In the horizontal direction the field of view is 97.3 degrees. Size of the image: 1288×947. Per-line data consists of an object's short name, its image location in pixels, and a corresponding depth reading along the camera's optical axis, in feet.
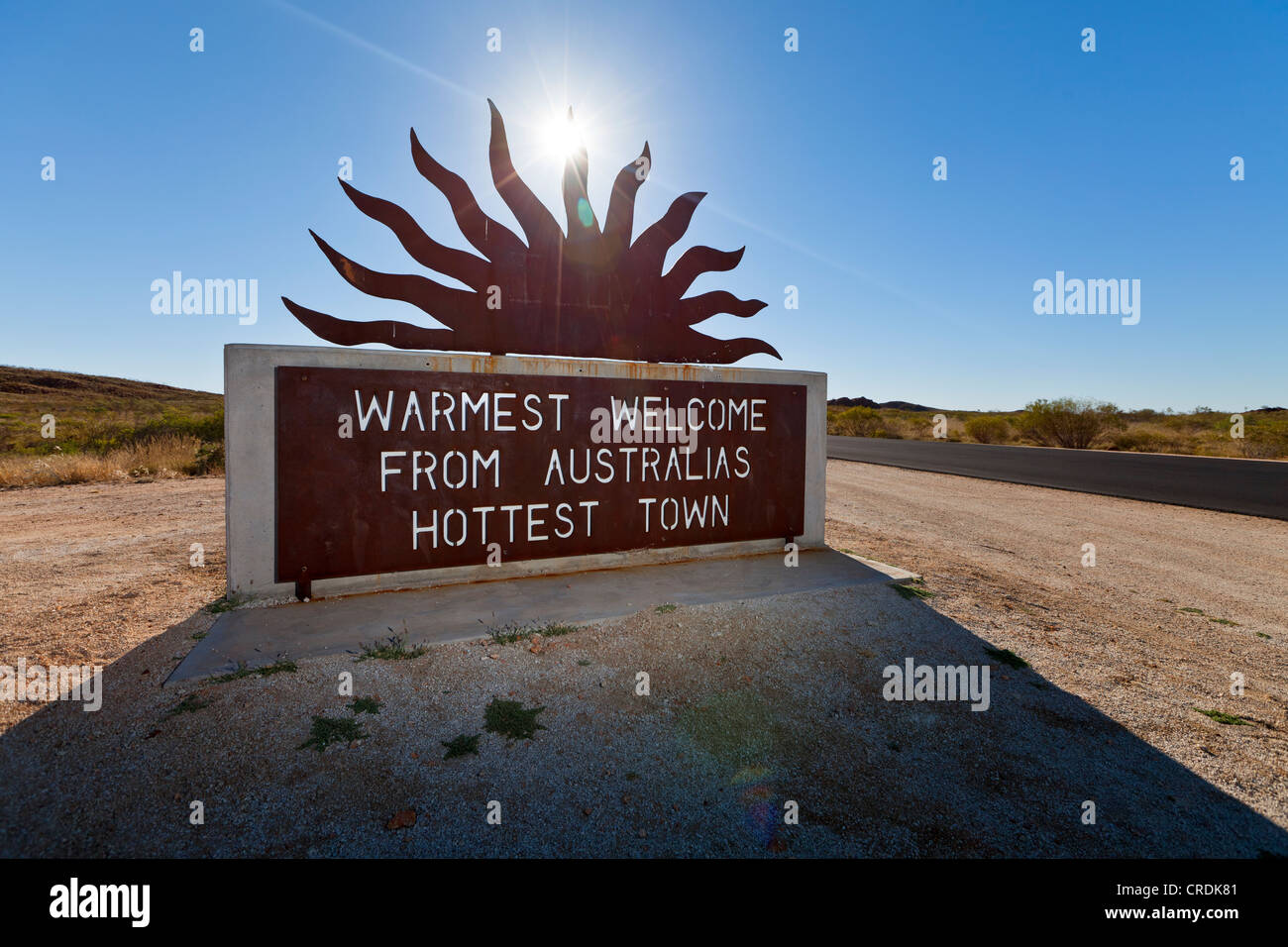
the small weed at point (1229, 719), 11.21
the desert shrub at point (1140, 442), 85.76
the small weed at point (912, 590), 17.63
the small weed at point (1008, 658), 13.42
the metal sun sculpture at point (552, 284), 17.81
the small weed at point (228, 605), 15.31
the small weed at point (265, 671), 11.30
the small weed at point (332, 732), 9.45
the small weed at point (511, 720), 10.03
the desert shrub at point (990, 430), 113.91
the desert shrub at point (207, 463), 44.65
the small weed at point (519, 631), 13.46
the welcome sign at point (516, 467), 15.87
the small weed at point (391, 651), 12.31
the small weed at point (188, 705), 10.19
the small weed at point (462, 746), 9.38
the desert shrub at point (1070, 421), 92.84
